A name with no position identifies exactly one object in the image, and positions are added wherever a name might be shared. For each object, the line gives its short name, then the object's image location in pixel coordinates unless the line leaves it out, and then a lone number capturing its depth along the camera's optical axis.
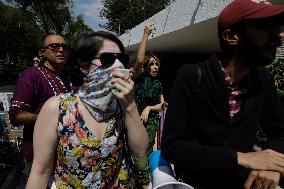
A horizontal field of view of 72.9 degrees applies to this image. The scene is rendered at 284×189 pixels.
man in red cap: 0.78
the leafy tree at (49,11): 19.65
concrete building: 3.97
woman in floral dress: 0.96
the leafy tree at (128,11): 17.05
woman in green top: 2.60
